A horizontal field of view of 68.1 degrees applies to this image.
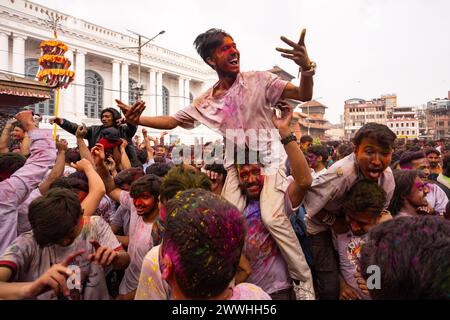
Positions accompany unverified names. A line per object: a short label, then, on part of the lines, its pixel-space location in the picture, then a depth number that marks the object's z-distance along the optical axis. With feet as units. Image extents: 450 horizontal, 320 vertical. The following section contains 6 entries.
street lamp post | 62.55
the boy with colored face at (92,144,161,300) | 8.34
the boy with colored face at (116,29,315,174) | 8.37
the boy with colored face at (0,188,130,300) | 5.33
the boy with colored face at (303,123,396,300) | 7.34
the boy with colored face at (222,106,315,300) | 7.22
